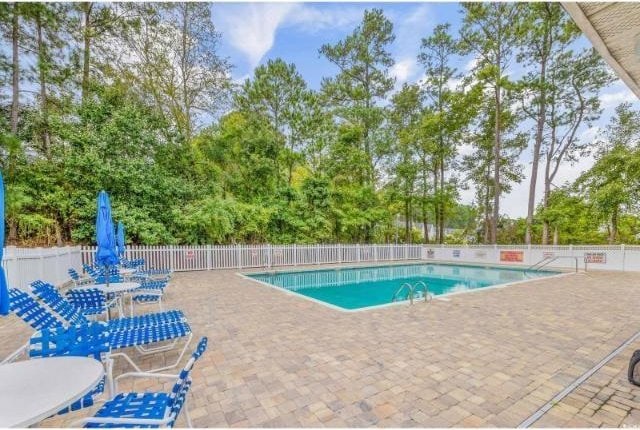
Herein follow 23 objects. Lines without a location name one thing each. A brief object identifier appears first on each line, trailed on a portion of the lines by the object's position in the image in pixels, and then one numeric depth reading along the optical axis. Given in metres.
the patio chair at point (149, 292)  4.80
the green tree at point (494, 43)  16.20
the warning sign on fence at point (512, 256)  14.27
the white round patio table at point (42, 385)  1.29
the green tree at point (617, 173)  14.20
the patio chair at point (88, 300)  4.09
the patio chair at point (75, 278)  5.92
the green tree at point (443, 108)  18.41
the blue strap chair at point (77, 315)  3.19
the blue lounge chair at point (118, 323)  2.74
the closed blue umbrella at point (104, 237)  4.86
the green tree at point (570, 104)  15.45
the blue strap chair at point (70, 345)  1.95
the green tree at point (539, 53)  15.12
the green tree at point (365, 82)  18.22
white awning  2.03
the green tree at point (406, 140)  18.86
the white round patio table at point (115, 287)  4.19
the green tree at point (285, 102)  16.39
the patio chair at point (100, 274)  5.41
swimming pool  8.50
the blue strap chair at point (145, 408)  1.49
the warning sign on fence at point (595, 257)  12.02
